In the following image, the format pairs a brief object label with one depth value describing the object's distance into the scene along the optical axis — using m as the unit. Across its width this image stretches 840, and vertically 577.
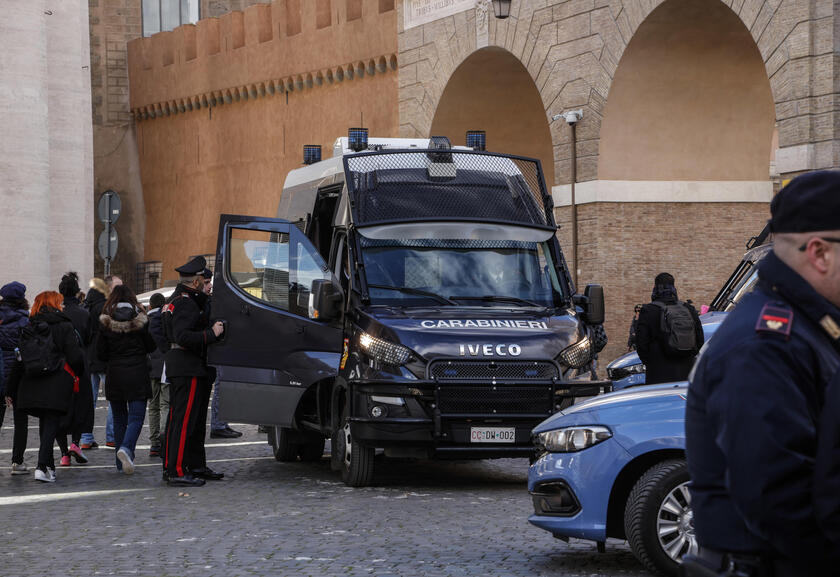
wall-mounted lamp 28.89
